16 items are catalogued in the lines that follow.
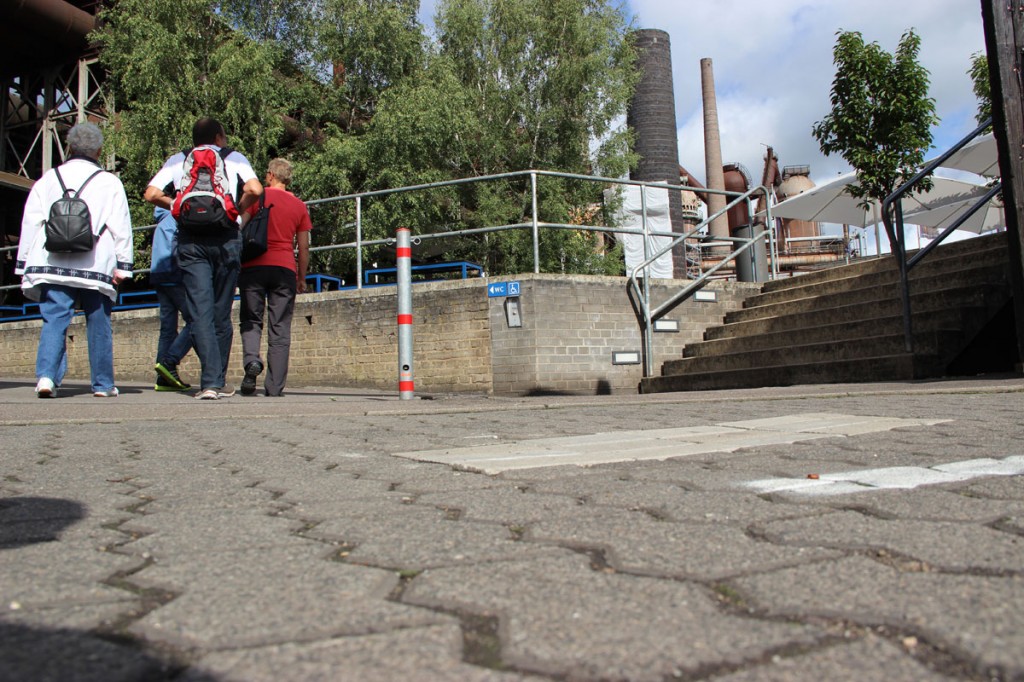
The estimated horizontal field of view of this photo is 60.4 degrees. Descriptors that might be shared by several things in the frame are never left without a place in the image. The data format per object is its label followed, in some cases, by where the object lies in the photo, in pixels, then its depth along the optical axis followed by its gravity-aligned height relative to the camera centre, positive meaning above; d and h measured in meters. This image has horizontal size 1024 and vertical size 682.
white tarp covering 21.95 +4.84
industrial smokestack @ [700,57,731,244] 36.22 +10.58
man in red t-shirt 7.25 +1.04
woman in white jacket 6.38 +1.11
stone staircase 8.30 +0.68
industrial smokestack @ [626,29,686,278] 26.41 +8.59
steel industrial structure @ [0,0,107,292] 21.66 +8.94
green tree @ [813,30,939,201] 12.73 +4.06
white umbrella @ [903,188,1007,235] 18.34 +3.65
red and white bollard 6.91 +0.65
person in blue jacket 7.69 +1.05
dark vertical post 7.45 +2.41
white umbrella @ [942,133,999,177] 15.59 +4.16
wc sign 10.78 +1.40
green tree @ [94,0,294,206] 18.97 +7.16
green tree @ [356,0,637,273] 23.17 +8.83
